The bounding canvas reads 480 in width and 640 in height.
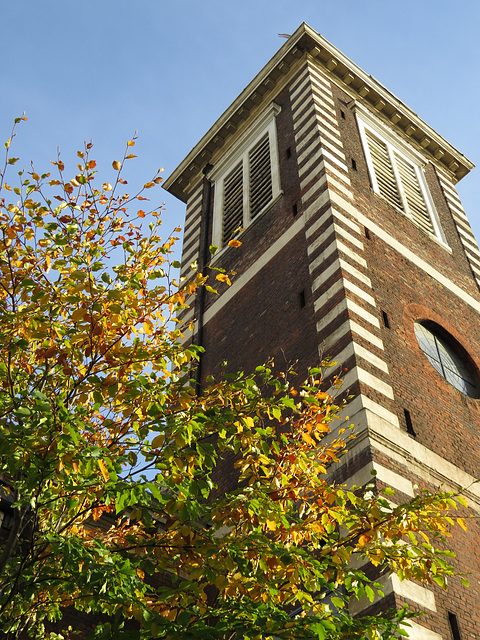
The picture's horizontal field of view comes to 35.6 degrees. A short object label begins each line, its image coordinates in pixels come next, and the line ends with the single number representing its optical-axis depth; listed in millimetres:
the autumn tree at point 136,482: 6938
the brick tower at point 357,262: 13344
